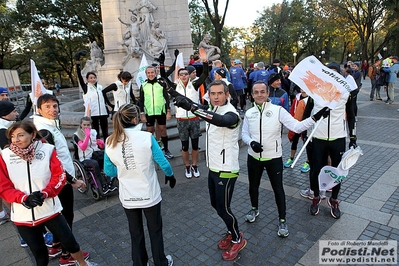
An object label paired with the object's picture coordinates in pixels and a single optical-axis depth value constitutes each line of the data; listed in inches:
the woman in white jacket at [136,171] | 104.0
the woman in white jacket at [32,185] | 99.2
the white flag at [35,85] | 185.8
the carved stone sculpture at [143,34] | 522.6
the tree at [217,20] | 1020.5
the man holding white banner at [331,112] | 135.9
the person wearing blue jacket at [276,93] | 217.2
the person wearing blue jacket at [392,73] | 466.9
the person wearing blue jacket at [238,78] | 415.8
